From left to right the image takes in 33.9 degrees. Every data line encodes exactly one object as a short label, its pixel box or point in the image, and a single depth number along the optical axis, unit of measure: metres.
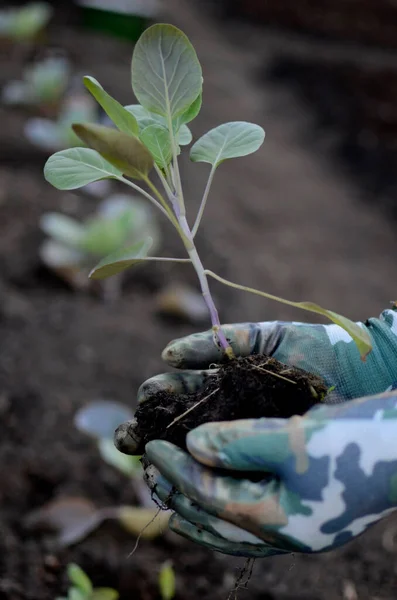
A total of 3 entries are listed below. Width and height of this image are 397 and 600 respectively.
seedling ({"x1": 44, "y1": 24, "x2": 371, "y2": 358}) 0.93
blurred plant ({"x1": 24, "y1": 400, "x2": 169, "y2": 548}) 1.70
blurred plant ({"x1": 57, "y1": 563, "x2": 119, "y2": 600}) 1.42
